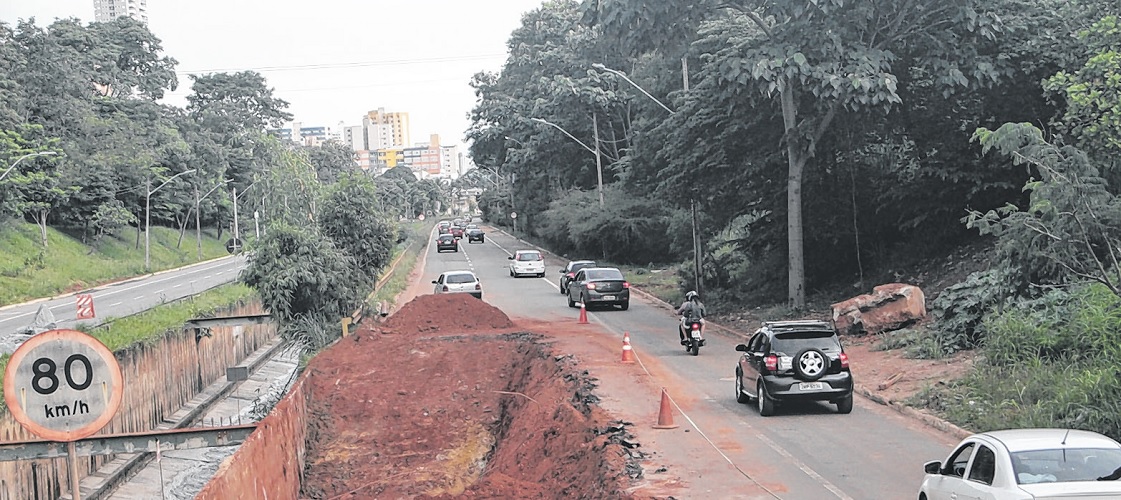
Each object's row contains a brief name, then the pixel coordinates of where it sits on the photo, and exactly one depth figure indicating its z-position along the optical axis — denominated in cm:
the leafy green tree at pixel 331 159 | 11825
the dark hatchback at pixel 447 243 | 7762
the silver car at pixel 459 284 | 3806
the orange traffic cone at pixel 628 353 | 2250
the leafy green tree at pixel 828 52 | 2370
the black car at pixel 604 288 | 3522
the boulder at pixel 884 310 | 2358
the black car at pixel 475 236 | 9419
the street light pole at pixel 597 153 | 5834
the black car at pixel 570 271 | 4187
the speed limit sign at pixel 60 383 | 731
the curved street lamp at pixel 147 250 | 6226
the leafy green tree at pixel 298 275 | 2856
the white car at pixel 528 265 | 5306
